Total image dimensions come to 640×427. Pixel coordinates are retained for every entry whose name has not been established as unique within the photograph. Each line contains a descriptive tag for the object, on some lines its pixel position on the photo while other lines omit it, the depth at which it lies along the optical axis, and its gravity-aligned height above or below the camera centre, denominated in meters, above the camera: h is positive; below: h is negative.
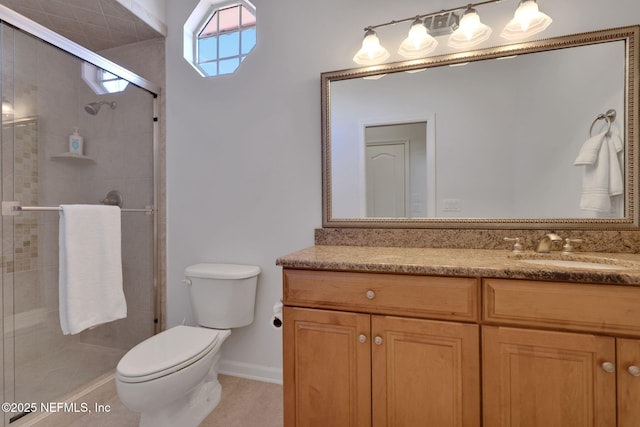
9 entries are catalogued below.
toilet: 1.17 -0.63
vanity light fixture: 1.31 +0.89
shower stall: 1.45 +0.17
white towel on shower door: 1.40 -0.26
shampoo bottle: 1.75 +0.45
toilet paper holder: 1.22 -0.43
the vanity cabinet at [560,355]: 0.86 -0.44
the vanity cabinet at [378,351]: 0.99 -0.50
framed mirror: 1.30 +0.38
